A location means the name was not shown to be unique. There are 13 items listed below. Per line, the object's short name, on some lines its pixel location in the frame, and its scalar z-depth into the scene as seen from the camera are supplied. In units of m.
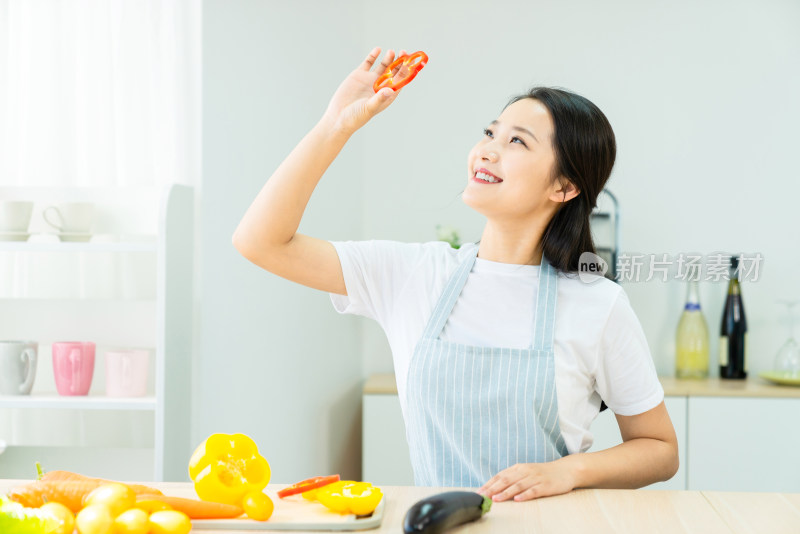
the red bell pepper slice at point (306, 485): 1.02
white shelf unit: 1.90
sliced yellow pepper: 0.95
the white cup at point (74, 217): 2.00
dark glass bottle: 2.88
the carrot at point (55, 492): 0.92
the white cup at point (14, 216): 1.97
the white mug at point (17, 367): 1.94
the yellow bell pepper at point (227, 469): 0.96
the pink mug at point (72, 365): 1.94
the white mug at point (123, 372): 1.95
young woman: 1.33
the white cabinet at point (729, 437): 2.62
